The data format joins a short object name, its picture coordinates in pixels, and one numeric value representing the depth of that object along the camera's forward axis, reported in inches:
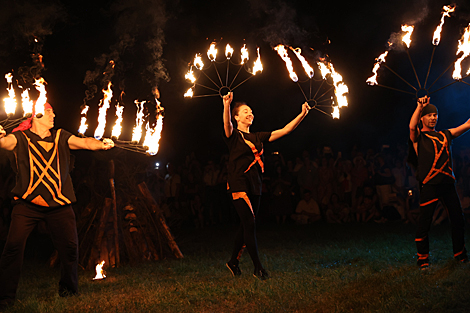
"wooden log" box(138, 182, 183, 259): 279.7
